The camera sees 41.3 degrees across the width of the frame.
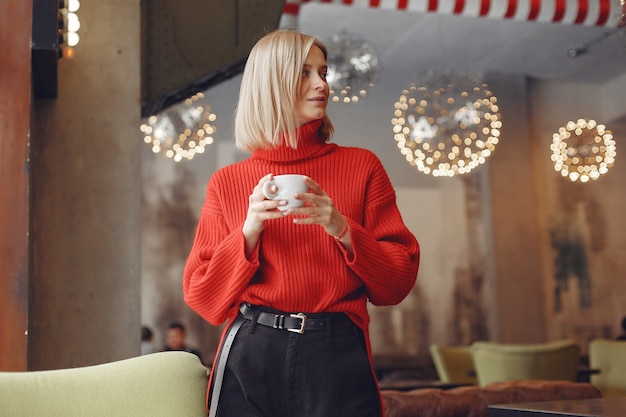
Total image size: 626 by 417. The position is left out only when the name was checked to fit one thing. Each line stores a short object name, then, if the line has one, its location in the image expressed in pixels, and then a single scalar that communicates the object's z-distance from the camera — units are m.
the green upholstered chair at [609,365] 8.09
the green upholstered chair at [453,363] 8.92
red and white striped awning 7.07
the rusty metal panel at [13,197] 2.84
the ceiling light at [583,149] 8.16
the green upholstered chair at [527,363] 7.05
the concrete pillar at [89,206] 3.51
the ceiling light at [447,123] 7.36
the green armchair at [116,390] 1.58
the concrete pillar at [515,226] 11.28
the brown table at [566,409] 2.12
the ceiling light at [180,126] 7.34
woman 1.72
